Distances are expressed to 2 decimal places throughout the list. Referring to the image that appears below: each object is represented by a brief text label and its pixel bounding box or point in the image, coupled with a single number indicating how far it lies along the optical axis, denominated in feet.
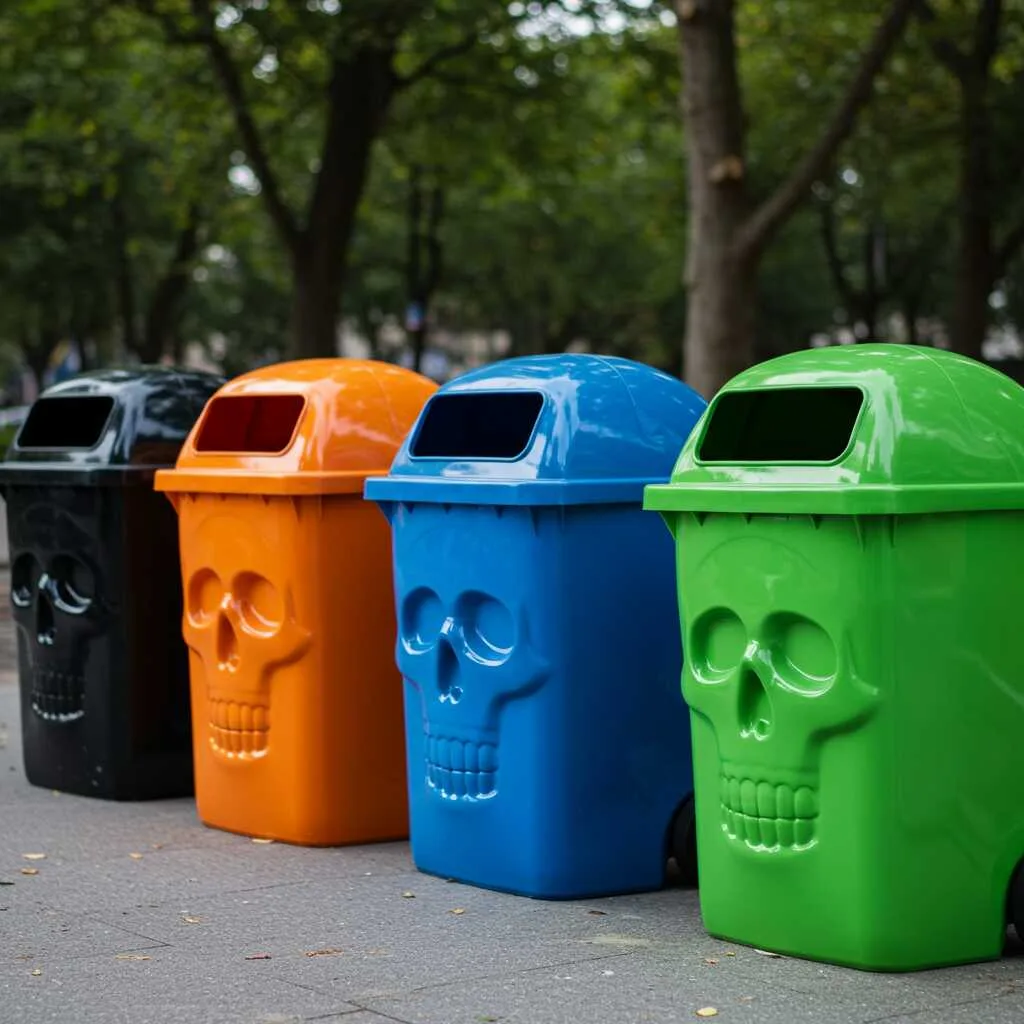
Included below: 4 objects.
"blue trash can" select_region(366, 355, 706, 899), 17.30
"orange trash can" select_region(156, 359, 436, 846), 20.07
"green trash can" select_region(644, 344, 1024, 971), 14.46
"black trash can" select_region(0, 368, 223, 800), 22.75
